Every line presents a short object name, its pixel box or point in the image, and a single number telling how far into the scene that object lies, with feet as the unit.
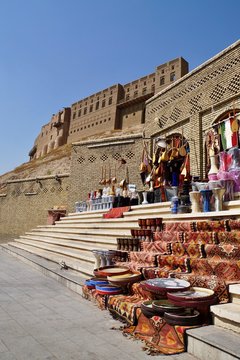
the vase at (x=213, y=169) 19.51
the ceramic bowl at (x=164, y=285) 10.48
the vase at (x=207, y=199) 17.33
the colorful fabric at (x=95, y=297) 13.44
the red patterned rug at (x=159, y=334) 8.79
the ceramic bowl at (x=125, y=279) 13.21
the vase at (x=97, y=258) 17.48
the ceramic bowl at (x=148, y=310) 10.03
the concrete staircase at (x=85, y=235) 19.82
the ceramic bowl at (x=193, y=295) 9.60
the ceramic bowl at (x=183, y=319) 9.04
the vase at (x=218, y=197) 16.57
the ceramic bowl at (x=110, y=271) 14.09
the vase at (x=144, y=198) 30.19
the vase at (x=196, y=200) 18.15
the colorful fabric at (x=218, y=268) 10.60
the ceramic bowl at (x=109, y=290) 13.55
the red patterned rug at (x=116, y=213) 28.84
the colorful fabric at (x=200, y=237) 12.92
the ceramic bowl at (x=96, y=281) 14.55
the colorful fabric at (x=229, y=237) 12.03
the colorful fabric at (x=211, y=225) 13.41
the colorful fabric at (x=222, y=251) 11.23
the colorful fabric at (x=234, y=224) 12.77
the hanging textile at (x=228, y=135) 23.47
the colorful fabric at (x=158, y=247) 14.44
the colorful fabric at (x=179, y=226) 15.11
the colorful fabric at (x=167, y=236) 14.98
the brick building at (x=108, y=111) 142.81
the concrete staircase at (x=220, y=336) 7.50
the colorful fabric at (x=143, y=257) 14.28
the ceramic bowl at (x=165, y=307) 9.56
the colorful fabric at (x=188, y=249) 12.52
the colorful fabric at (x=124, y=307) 10.82
